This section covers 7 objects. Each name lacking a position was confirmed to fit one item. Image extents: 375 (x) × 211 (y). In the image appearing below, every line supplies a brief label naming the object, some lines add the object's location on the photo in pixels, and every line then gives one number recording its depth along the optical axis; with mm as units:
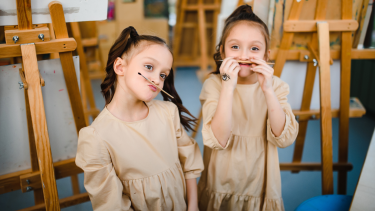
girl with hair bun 1071
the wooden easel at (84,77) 1771
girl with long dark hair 919
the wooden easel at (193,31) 3615
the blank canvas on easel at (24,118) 1103
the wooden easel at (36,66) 1002
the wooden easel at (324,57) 1304
